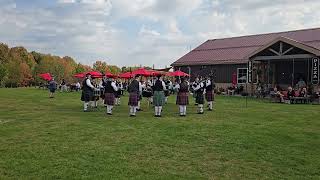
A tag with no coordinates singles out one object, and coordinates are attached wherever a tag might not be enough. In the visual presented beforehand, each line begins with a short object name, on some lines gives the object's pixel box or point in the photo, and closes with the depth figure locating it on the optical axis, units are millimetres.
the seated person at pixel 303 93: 23000
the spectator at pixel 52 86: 27702
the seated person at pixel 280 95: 23125
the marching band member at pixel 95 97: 18338
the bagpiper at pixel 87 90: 17312
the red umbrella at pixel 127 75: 25059
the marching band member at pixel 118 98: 20481
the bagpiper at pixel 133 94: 15219
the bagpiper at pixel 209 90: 17359
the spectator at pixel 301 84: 26494
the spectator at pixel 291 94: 22844
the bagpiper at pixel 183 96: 15320
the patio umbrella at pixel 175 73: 29406
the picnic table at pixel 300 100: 22656
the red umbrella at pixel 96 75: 20425
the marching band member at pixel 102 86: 20286
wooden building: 25672
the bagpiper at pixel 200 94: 16302
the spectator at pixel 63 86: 40272
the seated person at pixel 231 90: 31172
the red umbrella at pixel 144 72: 21355
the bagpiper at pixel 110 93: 16078
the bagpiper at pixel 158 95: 15138
